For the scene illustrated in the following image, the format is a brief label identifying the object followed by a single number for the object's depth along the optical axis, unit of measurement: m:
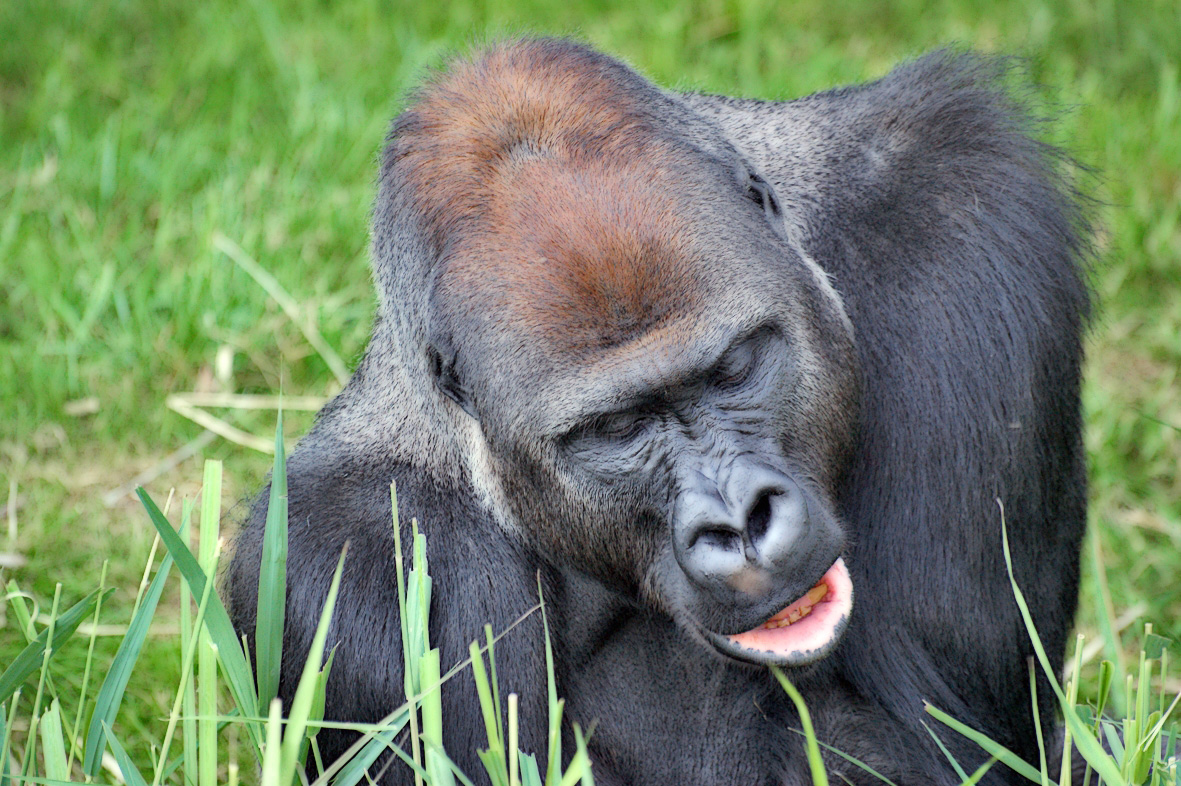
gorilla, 6.15
